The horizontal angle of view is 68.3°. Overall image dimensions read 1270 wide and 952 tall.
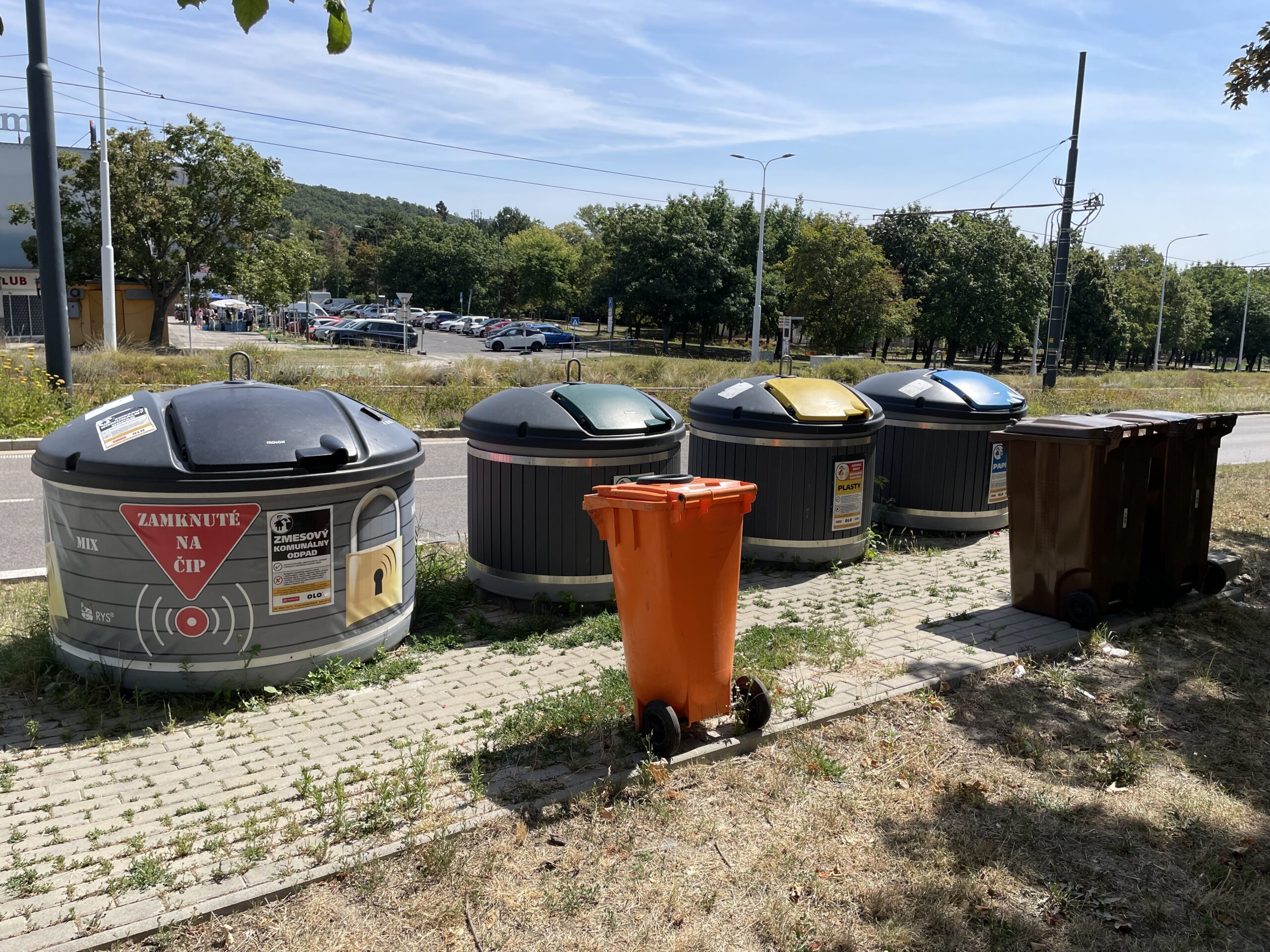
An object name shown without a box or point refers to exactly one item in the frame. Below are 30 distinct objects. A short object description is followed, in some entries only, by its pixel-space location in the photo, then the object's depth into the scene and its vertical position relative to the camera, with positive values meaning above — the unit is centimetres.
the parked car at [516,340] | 4878 -7
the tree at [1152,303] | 6050 +368
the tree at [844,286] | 4253 +283
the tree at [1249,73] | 979 +303
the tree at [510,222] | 12862 +1601
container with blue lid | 849 -92
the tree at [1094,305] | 5450 +288
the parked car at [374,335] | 4444 +1
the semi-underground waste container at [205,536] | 429 -96
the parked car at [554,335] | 5100 +30
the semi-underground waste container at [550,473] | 583 -83
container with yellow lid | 715 -84
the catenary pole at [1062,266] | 1983 +186
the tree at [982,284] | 4466 +325
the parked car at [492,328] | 5188 +59
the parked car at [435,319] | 6481 +123
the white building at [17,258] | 3562 +280
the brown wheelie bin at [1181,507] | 638 -104
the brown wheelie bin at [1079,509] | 598 -100
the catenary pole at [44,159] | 1033 +185
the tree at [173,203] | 3023 +418
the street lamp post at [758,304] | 3847 +172
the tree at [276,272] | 3388 +225
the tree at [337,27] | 256 +84
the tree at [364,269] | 9488 +670
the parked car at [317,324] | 5100 +55
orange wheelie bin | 390 -103
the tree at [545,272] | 7200 +521
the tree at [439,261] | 7525 +612
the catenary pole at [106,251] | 2322 +188
